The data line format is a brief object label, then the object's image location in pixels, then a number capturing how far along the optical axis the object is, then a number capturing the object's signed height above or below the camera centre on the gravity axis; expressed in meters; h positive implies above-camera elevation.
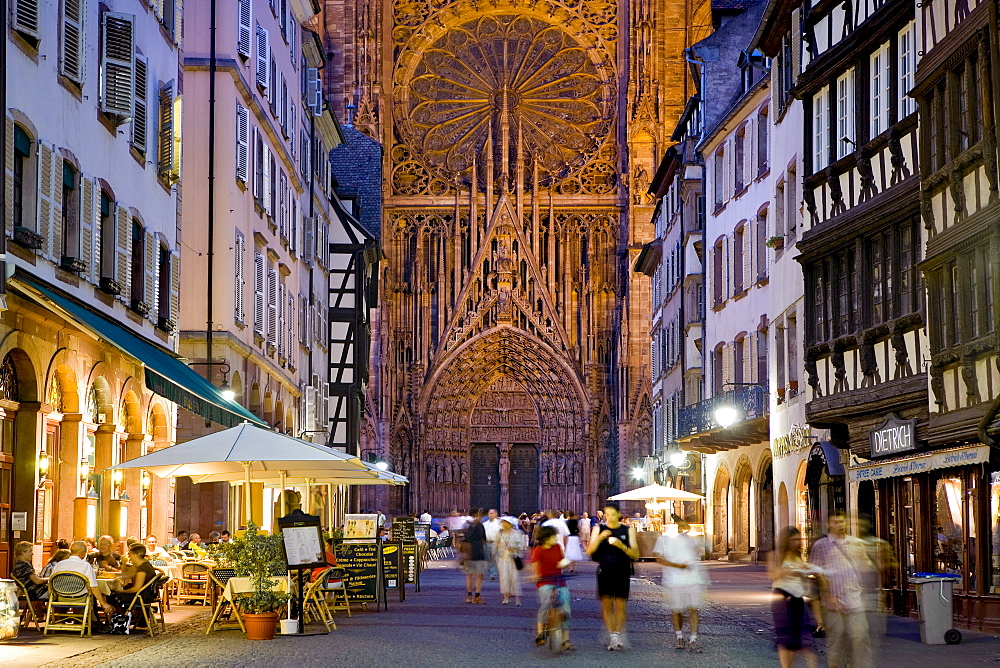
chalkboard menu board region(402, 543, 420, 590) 29.31 -0.46
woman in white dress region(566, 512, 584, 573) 33.62 -0.16
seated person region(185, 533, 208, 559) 23.81 -0.16
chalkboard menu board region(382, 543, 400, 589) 25.25 -0.39
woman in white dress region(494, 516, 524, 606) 25.33 -0.45
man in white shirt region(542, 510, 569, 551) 31.16 +0.20
